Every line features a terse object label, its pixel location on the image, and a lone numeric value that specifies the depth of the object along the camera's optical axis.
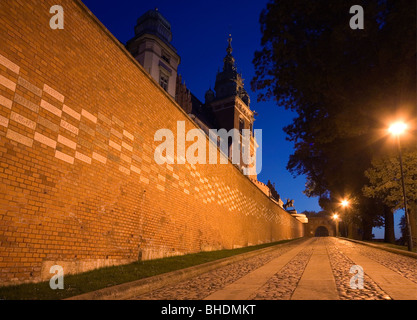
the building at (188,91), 29.28
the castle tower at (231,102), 56.61
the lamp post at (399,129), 12.93
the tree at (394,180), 16.95
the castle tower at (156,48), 28.86
